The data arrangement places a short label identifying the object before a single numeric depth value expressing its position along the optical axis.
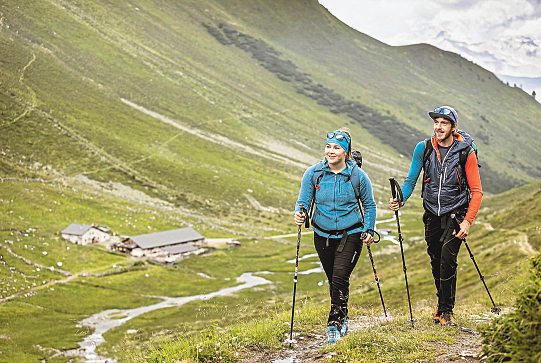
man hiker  12.52
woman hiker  11.98
